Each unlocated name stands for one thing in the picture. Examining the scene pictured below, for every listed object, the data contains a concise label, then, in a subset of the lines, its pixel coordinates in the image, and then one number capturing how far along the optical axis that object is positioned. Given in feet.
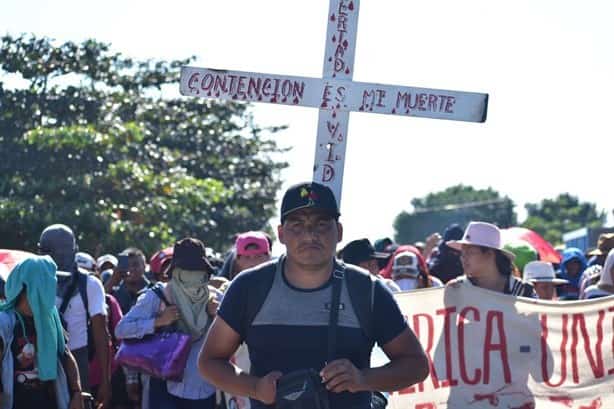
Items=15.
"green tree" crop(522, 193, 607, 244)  438.81
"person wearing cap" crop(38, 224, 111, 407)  28.81
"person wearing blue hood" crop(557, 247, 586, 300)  46.93
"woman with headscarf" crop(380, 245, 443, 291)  35.63
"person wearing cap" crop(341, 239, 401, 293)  33.76
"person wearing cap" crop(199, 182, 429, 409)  17.08
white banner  28.40
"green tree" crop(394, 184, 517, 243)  429.79
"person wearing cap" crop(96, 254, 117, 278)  53.64
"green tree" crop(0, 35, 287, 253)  115.65
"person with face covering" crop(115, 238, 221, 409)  28.35
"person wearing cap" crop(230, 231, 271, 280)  33.19
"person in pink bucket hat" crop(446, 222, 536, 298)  27.73
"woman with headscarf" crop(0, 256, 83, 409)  23.93
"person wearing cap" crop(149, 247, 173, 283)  34.71
